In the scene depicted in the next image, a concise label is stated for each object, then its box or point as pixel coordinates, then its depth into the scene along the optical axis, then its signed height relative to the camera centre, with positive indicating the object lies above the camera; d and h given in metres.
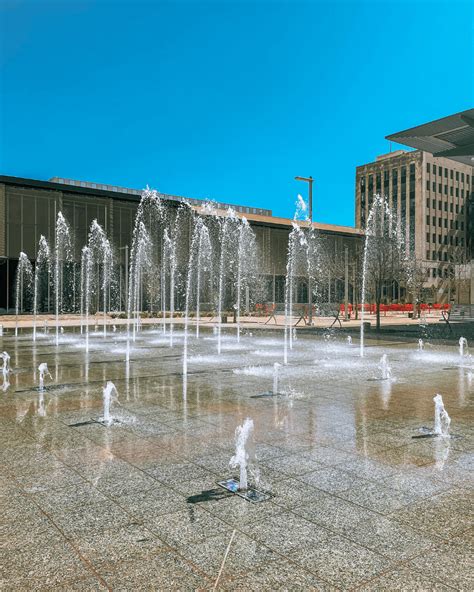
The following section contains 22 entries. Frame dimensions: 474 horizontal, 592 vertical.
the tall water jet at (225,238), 54.33 +6.48
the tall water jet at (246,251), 55.03 +5.08
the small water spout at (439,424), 6.79 -1.67
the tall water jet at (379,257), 28.56 +3.14
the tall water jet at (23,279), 44.50 +1.54
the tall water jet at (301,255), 64.56 +5.29
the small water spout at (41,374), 10.01 -1.68
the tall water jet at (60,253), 45.97 +3.86
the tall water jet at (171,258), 50.87 +3.76
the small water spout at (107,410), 7.35 -1.65
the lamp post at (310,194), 30.64 +5.91
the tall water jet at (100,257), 48.45 +3.70
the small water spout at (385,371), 11.34 -1.61
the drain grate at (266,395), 9.14 -1.70
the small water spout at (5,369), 12.00 -1.67
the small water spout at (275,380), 9.75 -1.55
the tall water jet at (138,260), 49.91 +3.49
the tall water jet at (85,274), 48.25 +2.09
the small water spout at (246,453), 5.23 -1.57
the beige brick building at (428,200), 105.38 +19.64
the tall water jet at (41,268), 45.25 +2.49
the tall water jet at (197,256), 53.81 +4.12
